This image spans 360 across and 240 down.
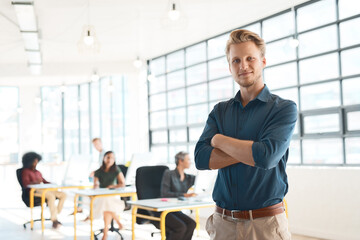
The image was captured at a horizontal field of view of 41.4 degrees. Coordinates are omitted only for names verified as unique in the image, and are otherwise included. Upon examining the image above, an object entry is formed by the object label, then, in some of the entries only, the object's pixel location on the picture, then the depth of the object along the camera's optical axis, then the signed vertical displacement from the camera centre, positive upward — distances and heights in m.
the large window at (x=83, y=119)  12.52 +0.57
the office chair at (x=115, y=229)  6.47 -1.27
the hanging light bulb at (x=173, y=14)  5.39 +1.39
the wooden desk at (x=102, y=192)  5.70 -0.67
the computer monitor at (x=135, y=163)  7.63 -0.42
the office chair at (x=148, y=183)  5.30 -0.52
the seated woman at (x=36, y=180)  7.63 -0.66
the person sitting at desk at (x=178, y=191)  5.14 -0.62
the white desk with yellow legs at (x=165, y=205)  4.29 -0.64
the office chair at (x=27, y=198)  7.68 -0.94
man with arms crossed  1.55 -0.06
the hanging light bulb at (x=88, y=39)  6.20 +1.29
